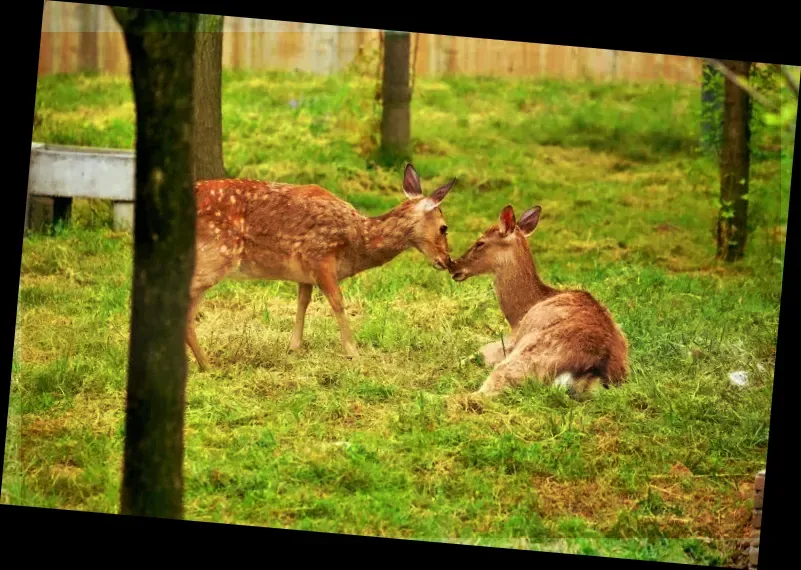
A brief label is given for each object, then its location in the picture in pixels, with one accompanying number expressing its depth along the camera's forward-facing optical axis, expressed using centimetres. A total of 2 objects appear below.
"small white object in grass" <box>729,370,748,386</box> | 1644
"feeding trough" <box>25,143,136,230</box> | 2125
